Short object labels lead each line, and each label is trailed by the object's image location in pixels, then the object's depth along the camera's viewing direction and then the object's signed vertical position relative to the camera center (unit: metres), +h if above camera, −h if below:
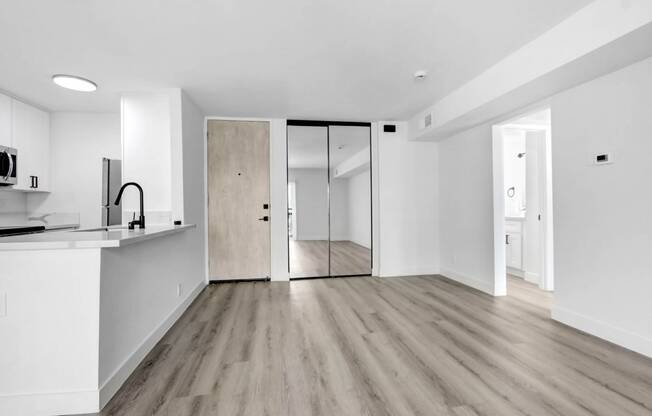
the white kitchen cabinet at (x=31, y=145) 3.52 +0.85
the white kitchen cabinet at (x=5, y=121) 3.31 +1.04
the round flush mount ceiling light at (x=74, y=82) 2.97 +1.35
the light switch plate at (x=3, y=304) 1.58 -0.49
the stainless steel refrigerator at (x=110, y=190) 3.77 +0.28
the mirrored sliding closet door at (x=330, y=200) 4.99 +0.18
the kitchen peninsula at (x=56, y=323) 1.58 -0.61
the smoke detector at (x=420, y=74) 3.00 +1.41
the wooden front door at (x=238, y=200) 4.52 +0.16
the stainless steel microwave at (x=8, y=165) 3.21 +0.53
